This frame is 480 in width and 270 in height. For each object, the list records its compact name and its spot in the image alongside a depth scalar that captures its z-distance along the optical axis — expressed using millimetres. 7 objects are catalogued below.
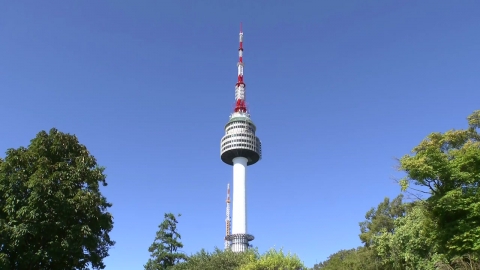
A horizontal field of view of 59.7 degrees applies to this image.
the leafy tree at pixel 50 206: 19984
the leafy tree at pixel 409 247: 31234
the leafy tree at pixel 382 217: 48109
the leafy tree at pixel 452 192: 23750
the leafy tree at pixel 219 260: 38031
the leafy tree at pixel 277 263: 31875
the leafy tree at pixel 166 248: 49812
